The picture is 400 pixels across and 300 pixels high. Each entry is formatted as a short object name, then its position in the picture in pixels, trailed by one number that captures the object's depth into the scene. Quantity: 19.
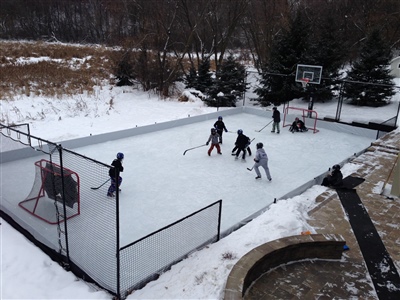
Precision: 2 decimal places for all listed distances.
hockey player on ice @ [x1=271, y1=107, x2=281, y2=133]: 14.46
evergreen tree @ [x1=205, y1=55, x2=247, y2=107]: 21.55
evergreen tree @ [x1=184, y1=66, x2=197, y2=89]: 24.38
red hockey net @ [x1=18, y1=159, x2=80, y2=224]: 6.19
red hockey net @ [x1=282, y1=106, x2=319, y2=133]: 16.09
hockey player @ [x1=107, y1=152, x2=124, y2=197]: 4.31
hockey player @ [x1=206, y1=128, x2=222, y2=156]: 11.30
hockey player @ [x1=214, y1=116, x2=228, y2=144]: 12.59
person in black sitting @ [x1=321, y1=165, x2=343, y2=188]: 9.05
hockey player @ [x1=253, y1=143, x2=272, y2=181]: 9.37
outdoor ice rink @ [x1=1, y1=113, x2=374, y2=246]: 7.64
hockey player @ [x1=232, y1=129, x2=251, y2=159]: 11.08
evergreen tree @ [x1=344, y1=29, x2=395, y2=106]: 20.25
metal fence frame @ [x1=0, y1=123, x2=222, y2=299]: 5.11
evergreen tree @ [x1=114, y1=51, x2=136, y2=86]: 22.86
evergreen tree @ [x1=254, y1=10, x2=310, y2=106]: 21.73
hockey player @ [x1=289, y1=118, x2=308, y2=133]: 15.22
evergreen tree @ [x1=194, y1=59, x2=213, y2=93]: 24.06
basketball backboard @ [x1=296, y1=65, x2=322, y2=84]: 17.89
